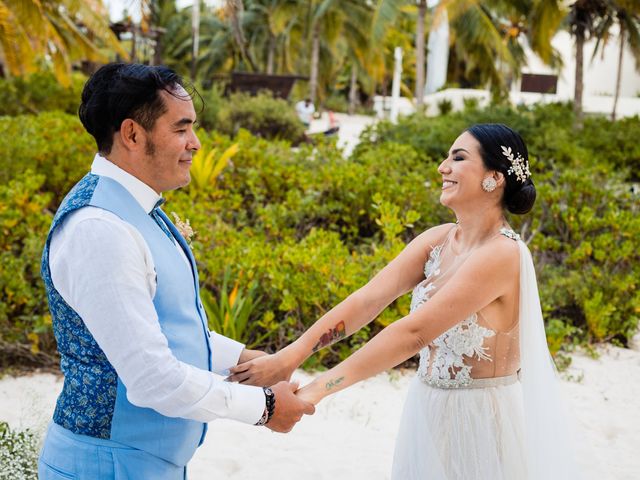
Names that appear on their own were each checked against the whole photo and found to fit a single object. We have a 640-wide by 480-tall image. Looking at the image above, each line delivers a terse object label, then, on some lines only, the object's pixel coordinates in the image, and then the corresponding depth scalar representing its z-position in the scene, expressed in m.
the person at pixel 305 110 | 23.73
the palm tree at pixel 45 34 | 14.46
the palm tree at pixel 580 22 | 18.56
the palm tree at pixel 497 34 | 19.77
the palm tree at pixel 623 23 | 17.16
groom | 1.84
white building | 41.69
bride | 2.63
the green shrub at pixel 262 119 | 17.55
